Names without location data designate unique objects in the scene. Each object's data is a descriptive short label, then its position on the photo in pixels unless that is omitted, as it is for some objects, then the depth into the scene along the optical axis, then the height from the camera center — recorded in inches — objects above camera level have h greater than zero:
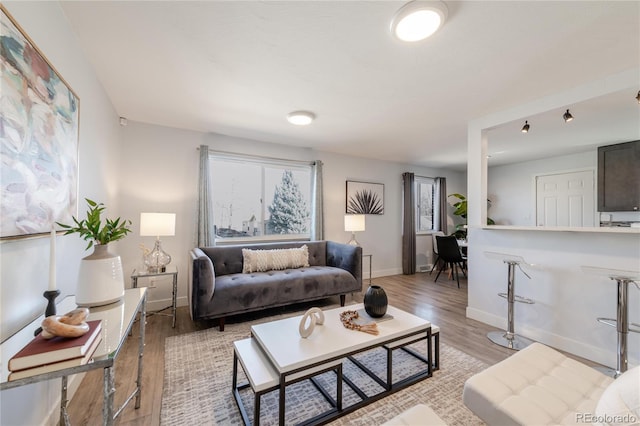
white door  176.1 +14.3
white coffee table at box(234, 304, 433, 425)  52.9 -31.3
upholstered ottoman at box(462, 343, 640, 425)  33.0 -31.4
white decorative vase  48.3 -13.0
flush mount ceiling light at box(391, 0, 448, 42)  53.0 +45.2
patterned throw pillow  127.1 -23.3
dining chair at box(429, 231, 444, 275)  222.8 -18.5
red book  28.9 -16.9
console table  29.4 -18.8
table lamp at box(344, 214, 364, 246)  161.8 -3.7
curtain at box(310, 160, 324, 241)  165.3 +7.5
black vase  74.5 -26.2
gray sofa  98.1 -29.4
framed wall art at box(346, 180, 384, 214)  186.1 +14.8
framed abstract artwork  38.1 +13.9
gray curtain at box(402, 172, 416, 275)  206.1 -7.7
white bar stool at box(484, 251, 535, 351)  91.8 -33.9
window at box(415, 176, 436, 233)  229.2 +13.2
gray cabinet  143.5 +25.1
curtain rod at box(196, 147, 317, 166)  139.5 +36.0
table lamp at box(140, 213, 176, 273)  105.4 -6.7
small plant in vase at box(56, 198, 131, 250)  50.8 -3.4
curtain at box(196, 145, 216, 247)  130.9 +5.1
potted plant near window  222.7 +3.0
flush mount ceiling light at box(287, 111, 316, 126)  109.9 +44.6
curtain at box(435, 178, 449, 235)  232.1 +13.3
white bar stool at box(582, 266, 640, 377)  68.6 -26.4
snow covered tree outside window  161.3 +4.5
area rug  57.6 -46.9
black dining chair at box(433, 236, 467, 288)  175.5 -24.0
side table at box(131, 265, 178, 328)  101.2 -24.6
